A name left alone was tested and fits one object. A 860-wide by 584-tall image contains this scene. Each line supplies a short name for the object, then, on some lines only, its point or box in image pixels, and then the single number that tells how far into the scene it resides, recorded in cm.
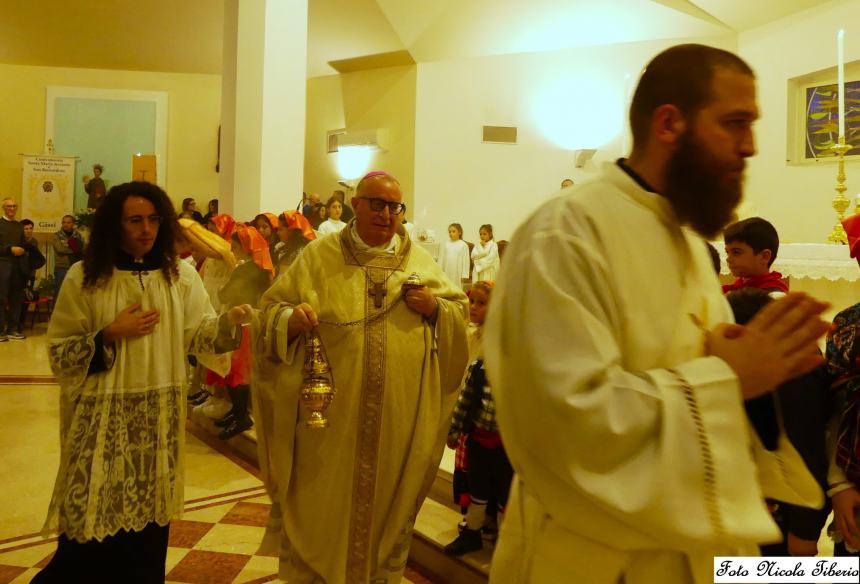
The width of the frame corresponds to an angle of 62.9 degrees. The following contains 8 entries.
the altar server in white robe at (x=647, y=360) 110
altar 523
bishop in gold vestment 305
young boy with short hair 268
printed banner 1503
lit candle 533
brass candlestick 594
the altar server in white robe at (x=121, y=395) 259
